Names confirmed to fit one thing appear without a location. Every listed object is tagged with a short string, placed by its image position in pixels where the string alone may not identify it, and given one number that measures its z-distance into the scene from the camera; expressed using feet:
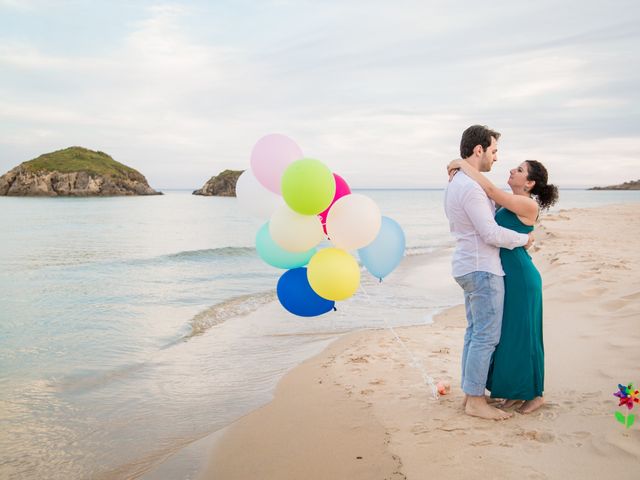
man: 11.33
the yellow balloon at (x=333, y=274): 13.29
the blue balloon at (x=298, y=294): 14.55
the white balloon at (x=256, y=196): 14.93
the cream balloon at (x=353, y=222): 13.39
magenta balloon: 14.37
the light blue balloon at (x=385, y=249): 14.61
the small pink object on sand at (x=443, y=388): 13.83
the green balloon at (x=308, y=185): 12.63
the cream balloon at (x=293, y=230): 13.53
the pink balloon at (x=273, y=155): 14.15
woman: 11.75
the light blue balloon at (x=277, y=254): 14.67
